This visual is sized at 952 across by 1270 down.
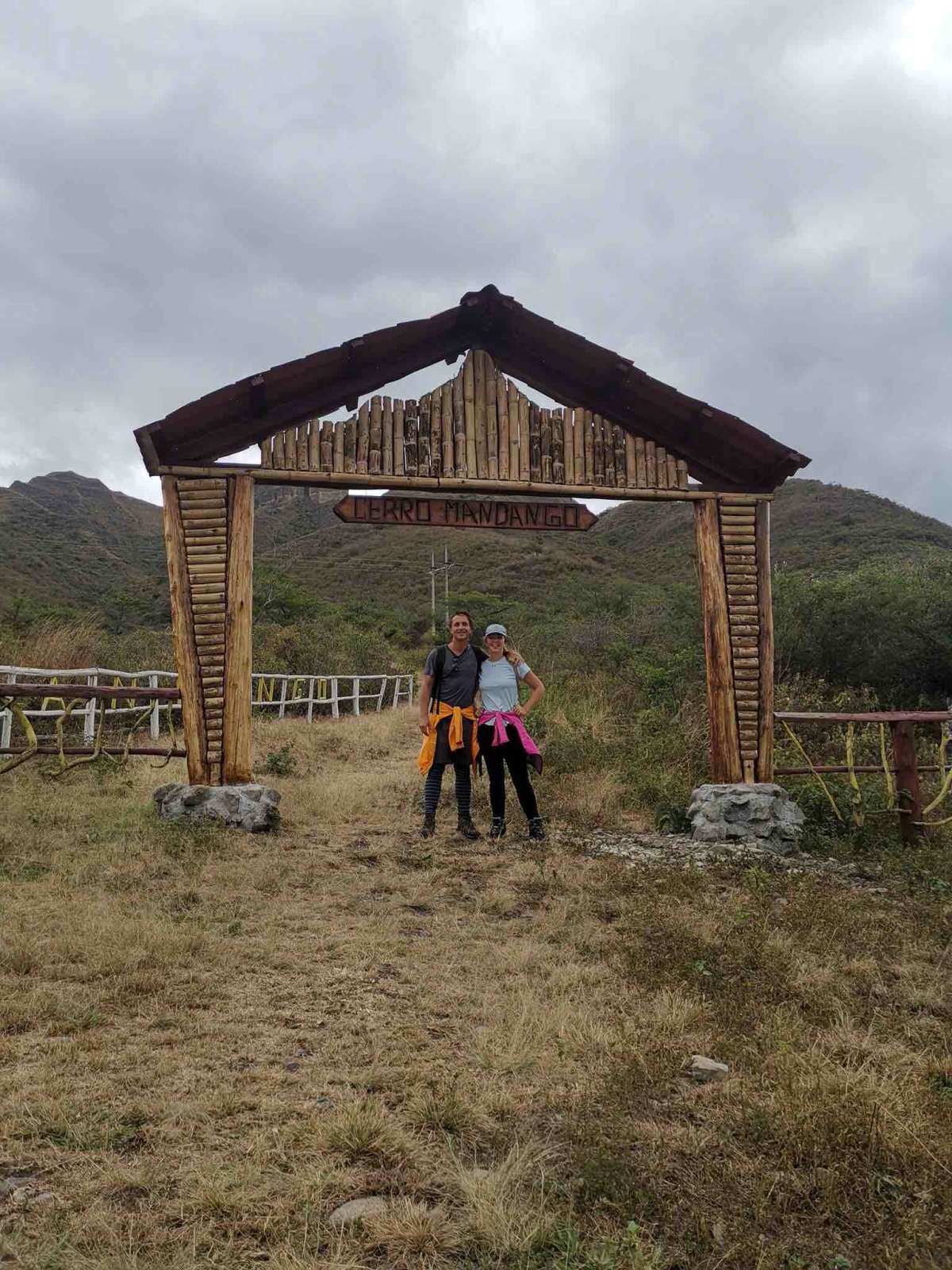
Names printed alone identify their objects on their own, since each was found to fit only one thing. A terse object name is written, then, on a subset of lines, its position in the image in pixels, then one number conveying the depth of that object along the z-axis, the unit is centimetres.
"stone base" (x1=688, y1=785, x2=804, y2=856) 733
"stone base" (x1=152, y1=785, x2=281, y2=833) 711
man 719
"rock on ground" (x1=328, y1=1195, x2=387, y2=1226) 211
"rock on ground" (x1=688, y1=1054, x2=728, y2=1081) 297
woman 712
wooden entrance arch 740
